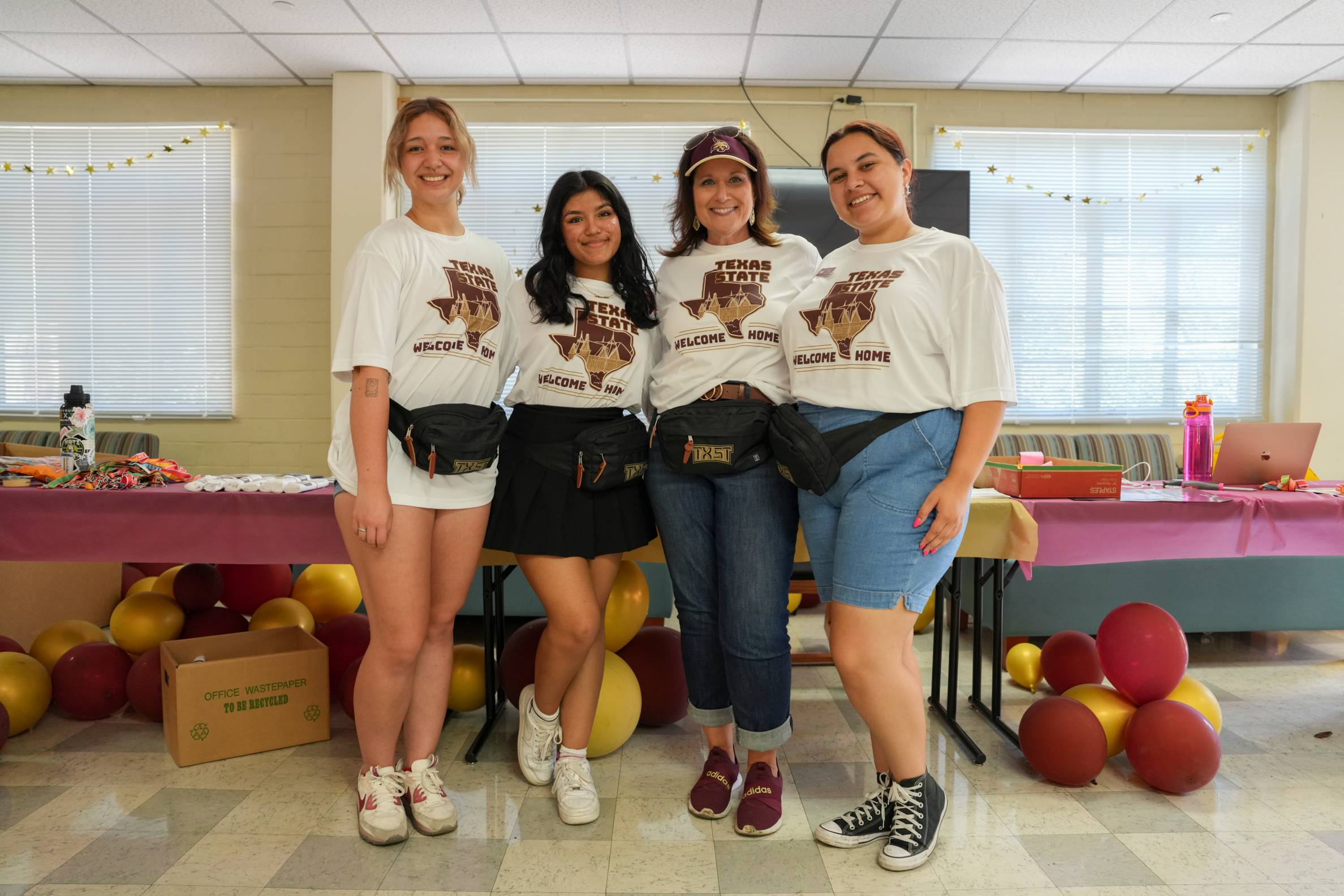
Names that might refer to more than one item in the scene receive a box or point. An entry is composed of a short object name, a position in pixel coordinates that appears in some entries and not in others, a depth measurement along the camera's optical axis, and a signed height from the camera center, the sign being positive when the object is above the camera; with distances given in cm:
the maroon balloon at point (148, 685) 246 -80
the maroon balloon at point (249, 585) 297 -61
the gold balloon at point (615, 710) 222 -77
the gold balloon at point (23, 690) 236 -79
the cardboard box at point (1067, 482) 227 -16
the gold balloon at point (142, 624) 265 -67
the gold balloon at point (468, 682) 254 -80
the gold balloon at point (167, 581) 290 -59
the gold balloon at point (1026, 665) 279 -81
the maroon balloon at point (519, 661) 234 -68
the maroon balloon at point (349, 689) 237 -78
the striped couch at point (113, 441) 480 -19
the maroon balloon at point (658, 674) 243 -74
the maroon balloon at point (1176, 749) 198 -76
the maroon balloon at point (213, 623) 275 -70
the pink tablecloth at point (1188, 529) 220 -28
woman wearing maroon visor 178 -5
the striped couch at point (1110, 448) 486 -16
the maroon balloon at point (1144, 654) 212 -58
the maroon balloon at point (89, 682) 250 -81
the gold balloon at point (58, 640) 266 -73
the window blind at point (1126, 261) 518 +97
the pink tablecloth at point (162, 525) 224 -31
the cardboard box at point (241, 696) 221 -77
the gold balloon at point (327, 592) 301 -64
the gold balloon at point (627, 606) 234 -53
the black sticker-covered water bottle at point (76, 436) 249 -8
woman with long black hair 187 -1
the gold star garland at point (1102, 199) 516 +145
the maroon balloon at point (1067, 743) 203 -77
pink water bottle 266 -7
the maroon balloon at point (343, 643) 257 -70
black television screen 496 +125
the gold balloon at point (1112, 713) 215 -74
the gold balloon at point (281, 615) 273 -66
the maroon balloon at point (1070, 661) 247 -71
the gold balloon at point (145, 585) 309 -65
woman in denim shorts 164 +1
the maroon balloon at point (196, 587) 279 -58
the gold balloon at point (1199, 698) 222 -72
